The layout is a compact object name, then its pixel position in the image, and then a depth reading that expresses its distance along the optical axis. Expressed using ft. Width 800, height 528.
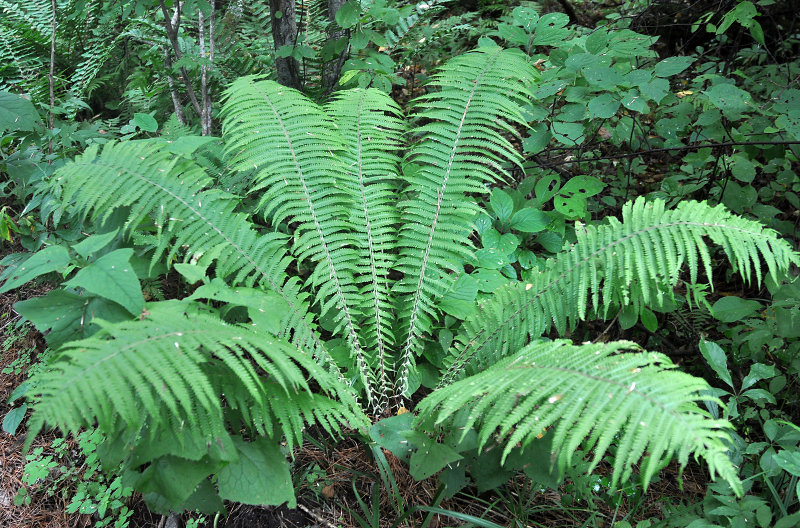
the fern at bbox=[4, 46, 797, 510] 3.74
